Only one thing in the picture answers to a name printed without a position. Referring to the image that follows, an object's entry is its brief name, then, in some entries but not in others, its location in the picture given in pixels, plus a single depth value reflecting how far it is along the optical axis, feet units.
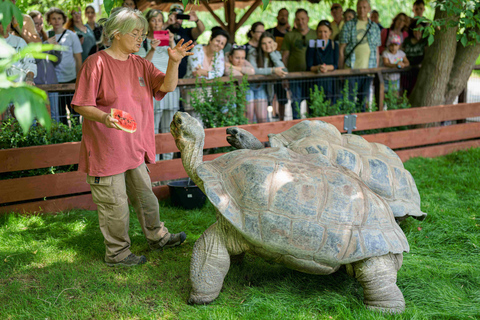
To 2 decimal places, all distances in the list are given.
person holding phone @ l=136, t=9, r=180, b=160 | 20.81
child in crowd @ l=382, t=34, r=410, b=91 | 27.43
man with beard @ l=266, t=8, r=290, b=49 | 29.12
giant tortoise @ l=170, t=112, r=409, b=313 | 10.39
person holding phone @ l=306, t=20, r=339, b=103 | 25.75
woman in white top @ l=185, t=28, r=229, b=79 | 22.06
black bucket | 18.25
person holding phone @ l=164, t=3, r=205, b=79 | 23.03
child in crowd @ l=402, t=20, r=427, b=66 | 28.48
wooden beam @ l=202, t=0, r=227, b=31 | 32.30
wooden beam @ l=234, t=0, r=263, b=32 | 31.42
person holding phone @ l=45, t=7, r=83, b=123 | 24.07
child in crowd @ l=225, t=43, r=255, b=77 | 23.16
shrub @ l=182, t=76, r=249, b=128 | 20.98
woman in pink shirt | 12.14
